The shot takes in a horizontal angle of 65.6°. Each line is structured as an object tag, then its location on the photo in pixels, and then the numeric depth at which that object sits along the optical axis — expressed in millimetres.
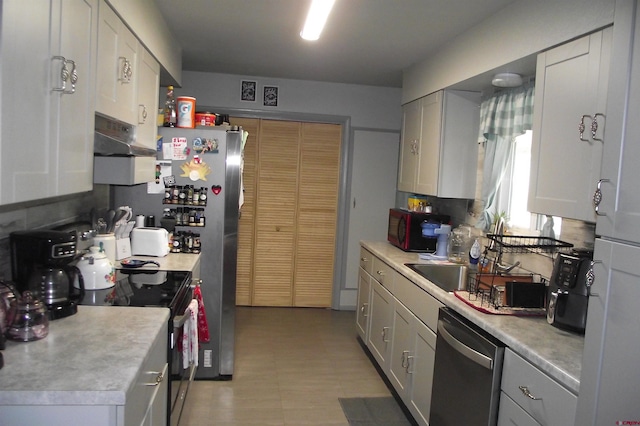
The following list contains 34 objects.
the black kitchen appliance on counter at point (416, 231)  3717
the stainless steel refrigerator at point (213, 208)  3291
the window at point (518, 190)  2968
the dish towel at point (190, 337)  2414
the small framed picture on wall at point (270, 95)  4973
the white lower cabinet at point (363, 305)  3953
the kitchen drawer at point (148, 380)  1419
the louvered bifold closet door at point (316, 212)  5172
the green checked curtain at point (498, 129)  2857
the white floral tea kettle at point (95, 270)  2201
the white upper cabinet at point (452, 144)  3432
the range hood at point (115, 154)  1981
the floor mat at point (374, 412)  2943
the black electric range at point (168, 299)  2107
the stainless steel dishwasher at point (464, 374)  1952
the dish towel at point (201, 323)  2981
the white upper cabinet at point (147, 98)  2725
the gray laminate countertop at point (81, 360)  1267
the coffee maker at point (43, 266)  1755
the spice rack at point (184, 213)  3285
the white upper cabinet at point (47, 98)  1221
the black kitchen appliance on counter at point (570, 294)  1911
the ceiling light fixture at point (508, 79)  2779
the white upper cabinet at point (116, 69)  1976
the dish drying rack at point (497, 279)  2248
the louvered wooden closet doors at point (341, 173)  5020
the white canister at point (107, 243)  2590
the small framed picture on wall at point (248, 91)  4934
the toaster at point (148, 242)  3055
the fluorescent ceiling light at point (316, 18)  2320
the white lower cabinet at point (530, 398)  1574
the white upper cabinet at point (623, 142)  1241
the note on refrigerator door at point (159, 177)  3271
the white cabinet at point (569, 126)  1894
